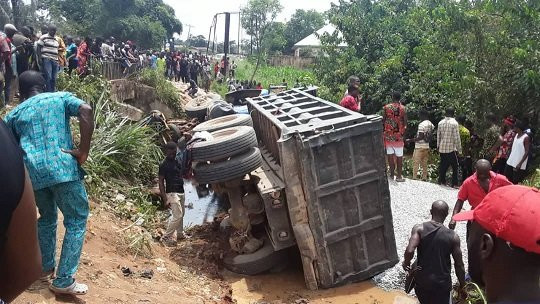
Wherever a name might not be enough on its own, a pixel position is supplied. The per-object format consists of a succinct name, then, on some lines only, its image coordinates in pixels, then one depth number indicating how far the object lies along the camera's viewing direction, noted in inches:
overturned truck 223.5
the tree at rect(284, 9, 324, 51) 2549.2
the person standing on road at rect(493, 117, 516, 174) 342.0
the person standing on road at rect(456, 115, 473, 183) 416.8
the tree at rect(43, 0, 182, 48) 1497.3
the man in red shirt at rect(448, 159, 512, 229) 200.4
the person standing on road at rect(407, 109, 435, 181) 396.7
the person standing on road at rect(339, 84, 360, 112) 343.9
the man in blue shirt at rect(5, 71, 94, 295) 153.3
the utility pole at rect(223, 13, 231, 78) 1264.8
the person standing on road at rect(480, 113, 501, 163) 423.6
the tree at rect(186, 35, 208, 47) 3641.5
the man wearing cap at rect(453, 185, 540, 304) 61.4
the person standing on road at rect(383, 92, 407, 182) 364.2
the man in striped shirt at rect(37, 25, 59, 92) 396.8
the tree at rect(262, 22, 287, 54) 1955.1
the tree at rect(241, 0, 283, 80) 2126.0
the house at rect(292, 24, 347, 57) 1927.5
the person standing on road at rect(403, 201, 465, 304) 164.4
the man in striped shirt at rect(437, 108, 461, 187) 381.1
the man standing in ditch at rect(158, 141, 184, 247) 287.6
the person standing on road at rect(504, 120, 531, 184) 319.6
